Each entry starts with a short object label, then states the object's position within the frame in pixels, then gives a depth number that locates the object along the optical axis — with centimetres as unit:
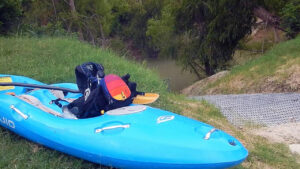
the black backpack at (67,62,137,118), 324
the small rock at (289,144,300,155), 390
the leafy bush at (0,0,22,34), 884
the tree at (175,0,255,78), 1209
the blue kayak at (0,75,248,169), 262
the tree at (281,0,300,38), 1088
